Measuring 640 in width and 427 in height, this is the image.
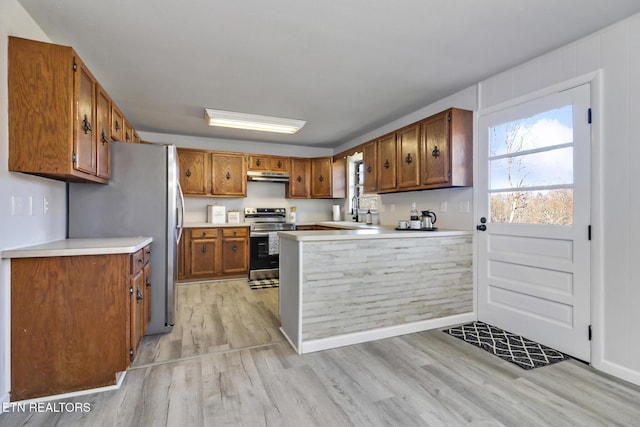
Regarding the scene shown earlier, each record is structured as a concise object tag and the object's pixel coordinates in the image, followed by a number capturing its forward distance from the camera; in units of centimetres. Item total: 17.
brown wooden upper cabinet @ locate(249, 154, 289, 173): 545
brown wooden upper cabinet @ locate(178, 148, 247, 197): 501
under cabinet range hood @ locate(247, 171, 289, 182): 541
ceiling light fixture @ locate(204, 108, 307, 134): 385
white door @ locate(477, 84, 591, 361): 231
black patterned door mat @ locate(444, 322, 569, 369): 230
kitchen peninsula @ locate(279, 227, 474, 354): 248
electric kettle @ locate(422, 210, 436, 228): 344
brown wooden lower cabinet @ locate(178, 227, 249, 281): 473
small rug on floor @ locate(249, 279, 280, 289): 460
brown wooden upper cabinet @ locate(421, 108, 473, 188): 309
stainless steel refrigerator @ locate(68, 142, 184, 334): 254
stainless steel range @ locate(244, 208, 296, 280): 506
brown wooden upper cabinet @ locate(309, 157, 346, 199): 576
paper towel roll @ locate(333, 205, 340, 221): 596
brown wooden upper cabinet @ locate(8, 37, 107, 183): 180
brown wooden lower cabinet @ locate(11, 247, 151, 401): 177
